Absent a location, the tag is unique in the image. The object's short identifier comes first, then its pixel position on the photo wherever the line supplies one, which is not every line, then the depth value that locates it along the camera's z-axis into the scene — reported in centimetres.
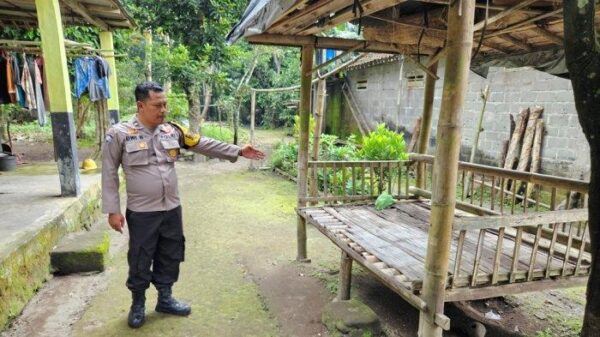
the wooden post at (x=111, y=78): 800
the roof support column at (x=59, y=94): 497
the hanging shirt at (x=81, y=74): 705
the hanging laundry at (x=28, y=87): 607
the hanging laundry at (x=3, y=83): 591
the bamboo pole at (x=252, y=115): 976
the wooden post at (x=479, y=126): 706
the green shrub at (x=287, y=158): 986
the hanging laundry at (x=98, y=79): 719
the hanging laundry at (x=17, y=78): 599
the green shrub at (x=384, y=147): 721
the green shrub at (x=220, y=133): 1345
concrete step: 407
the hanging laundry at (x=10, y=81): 590
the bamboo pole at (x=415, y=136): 977
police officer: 290
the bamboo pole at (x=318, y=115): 673
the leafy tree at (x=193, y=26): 963
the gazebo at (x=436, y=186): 239
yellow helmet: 738
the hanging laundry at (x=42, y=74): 637
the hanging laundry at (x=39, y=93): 624
